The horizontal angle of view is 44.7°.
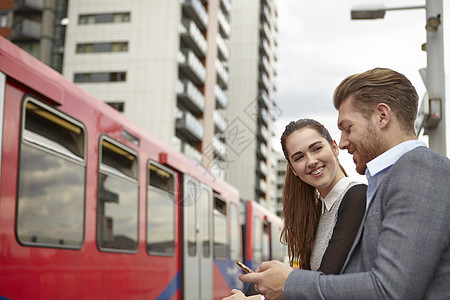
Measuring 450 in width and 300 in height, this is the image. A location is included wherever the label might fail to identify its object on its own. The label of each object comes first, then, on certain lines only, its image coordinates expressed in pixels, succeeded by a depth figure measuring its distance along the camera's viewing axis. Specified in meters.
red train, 4.15
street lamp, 6.02
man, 1.46
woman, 2.15
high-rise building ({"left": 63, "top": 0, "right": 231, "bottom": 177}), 33.91
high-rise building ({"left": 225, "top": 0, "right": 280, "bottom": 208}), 56.03
